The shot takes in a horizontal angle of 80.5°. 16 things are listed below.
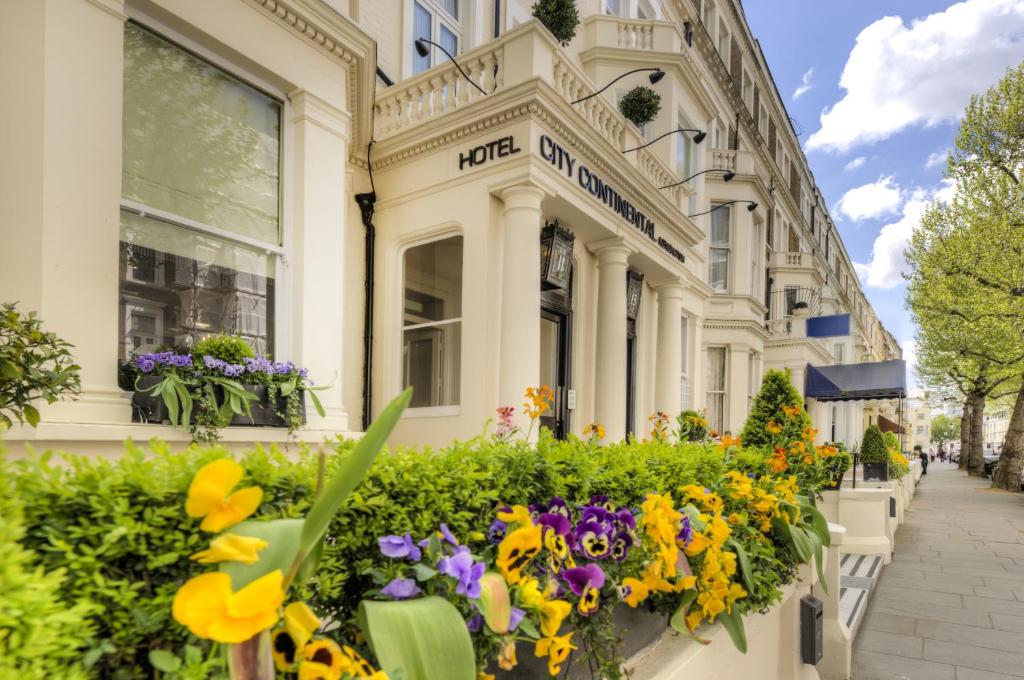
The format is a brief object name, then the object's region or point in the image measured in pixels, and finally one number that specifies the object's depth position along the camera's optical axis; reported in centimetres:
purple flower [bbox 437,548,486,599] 135
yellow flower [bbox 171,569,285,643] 82
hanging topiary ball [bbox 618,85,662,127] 873
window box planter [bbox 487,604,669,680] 179
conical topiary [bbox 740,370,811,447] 570
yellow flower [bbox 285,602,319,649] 106
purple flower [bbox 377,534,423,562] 137
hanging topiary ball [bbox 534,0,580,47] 712
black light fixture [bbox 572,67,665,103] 778
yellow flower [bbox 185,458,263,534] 92
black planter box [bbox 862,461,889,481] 1317
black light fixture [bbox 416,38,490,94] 669
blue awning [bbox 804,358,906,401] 1950
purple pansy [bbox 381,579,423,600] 132
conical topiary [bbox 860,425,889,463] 1488
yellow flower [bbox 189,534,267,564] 87
